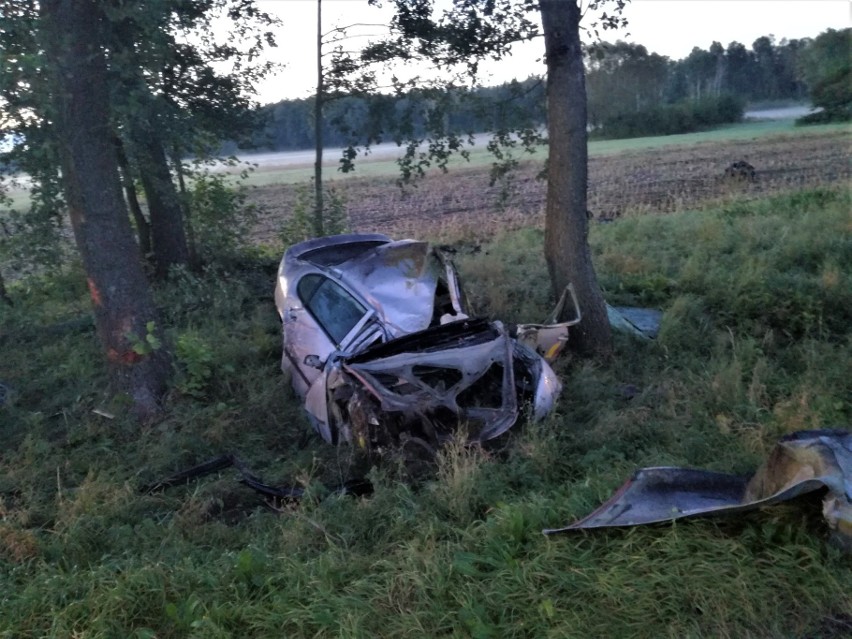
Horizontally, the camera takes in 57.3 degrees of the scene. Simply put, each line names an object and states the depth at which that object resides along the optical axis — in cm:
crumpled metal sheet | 378
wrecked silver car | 596
